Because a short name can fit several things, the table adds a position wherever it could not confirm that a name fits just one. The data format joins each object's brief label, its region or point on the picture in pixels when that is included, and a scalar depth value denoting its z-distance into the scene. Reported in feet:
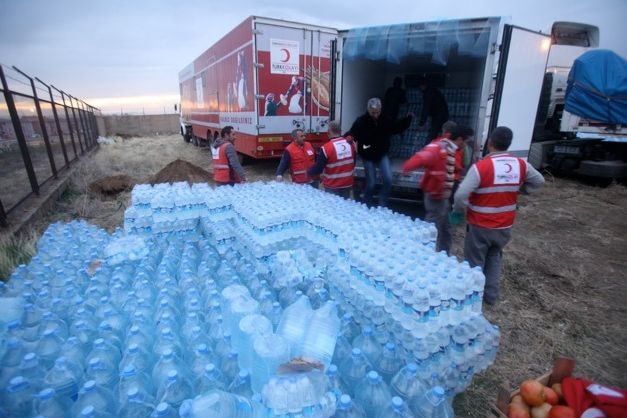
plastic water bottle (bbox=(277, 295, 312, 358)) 7.11
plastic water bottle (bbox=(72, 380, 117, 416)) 5.49
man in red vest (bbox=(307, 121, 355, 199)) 17.20
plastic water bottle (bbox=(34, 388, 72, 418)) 5.31
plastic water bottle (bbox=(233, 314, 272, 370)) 7.05
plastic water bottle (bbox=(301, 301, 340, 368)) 6.97
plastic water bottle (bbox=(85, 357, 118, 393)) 6.14
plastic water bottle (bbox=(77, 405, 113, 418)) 4.87
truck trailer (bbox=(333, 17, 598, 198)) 15.85
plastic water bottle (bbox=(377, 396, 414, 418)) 5.39
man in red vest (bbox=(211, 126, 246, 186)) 19.57
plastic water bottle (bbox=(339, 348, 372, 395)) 6.74
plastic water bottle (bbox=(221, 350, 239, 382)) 6.49
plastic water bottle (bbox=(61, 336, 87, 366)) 6.71
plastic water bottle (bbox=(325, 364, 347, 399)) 6.02
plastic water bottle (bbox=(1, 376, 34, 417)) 5.54
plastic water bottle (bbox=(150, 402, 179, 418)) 4.95
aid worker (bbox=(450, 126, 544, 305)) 11.68
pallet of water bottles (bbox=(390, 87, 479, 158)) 25.68
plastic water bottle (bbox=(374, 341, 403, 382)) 7.20
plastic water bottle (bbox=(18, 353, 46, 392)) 5.94
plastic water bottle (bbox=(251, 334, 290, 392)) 6.44
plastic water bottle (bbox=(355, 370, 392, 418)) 6.04
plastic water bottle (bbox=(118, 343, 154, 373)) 6.39
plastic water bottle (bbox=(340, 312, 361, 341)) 8.28
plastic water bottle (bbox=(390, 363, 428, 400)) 6.33
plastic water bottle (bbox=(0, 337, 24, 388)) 6.16
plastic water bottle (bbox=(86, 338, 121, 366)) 6.72
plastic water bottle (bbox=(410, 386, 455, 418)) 5.84
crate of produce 7.25
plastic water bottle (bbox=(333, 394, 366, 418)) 5.42
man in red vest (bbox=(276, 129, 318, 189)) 19.73
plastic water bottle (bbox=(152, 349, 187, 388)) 6.11
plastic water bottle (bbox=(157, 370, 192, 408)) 5.64
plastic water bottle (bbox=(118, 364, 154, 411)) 5.69
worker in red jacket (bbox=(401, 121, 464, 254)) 13.94
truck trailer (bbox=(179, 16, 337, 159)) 27.43
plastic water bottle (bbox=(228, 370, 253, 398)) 5.81
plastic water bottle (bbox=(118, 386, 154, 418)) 5.37
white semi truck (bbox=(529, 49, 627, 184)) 28.43
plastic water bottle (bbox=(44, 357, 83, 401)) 5.97
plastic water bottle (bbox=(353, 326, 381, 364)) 7.54
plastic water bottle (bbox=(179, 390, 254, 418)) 5.02
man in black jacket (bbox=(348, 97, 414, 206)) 18.53
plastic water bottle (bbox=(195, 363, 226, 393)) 5.86
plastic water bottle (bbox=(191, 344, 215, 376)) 6.39
